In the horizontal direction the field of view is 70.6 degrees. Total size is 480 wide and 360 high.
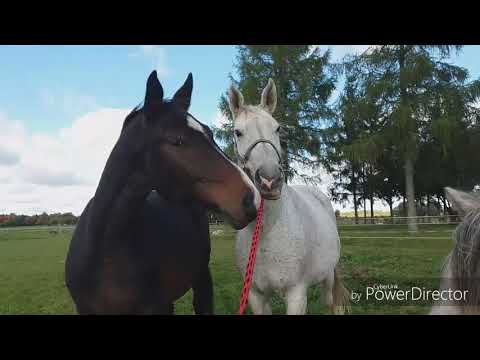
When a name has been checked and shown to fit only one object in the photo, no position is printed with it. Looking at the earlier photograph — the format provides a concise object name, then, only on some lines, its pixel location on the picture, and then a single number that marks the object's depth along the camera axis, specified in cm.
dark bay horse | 166
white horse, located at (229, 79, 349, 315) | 198
